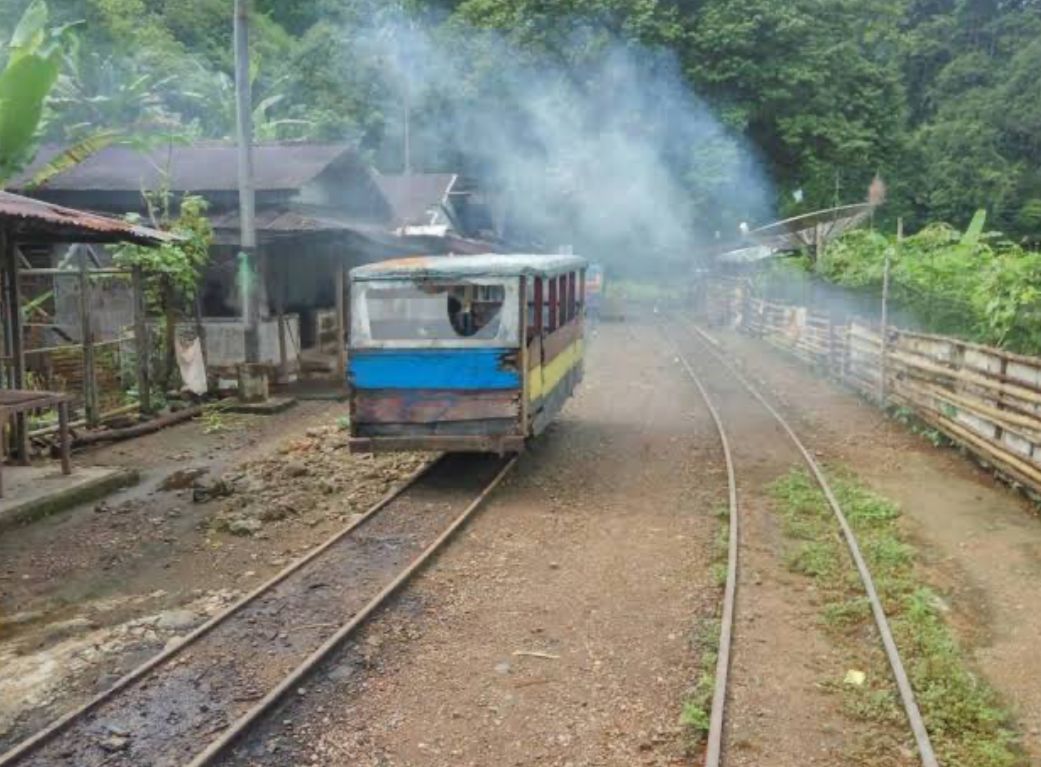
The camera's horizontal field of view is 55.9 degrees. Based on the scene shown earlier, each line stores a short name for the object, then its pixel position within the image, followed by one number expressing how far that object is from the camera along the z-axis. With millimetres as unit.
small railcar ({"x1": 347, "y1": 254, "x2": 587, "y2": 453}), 10133
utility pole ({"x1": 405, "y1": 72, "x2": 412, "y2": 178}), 30006
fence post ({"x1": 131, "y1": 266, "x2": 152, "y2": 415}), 14422
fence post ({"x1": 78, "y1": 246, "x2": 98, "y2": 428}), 12820
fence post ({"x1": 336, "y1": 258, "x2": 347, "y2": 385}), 19453
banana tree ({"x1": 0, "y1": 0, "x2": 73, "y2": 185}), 11531
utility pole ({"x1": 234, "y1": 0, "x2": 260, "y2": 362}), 15398
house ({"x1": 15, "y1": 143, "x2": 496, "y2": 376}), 18438
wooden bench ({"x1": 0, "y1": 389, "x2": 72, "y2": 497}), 9695
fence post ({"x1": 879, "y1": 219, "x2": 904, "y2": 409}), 16031
